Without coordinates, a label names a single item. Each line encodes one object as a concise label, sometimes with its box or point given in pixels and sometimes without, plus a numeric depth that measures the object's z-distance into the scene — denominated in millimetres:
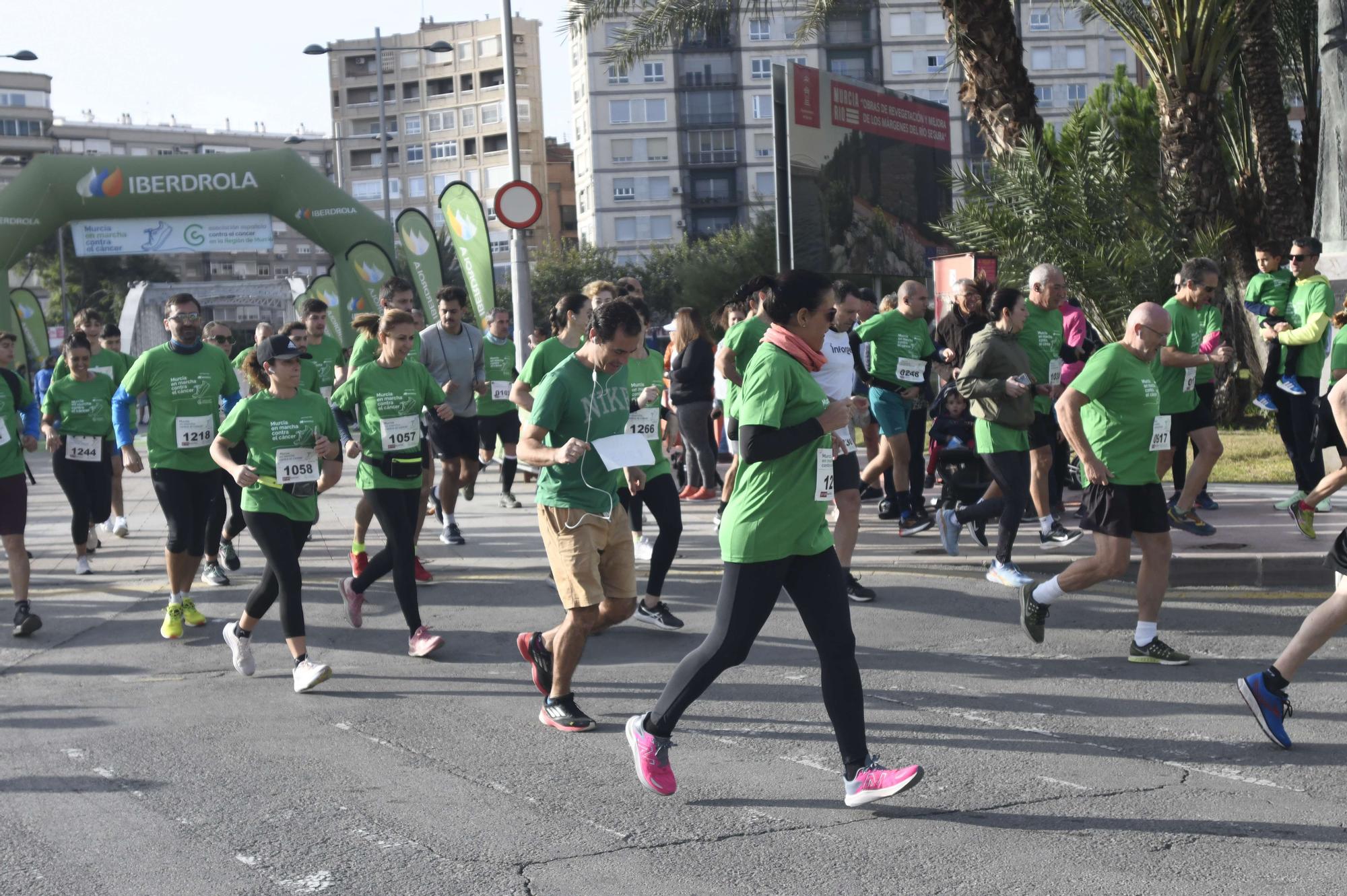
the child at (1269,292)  11242
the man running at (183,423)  8750
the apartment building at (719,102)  93500
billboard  21500
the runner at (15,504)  8844
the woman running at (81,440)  11195
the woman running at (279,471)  7297
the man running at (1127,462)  7074
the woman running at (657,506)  8336
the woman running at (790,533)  4980
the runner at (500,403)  13102
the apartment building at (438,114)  110875
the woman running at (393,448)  7828
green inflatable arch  30625
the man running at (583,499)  6227
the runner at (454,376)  11469
